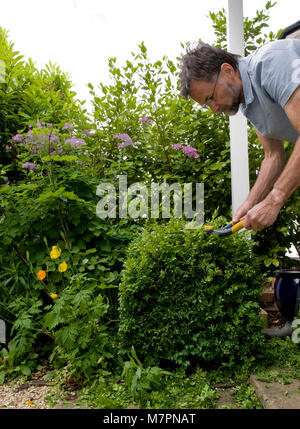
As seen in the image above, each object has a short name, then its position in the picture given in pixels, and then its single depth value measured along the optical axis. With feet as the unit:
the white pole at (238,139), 8.65
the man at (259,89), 4.68
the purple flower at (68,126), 8.66
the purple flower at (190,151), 9.43
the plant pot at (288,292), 8.38
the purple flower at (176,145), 9.62
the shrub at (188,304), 6.56
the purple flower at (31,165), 8.18
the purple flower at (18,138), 8.59
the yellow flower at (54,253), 7.03
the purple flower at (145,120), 10.34
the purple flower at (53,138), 8.14
